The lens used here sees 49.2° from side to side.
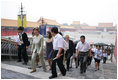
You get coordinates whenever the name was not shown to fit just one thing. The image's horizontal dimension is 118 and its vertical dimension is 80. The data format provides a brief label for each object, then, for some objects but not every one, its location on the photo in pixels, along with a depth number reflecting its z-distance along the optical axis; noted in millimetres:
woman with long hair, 4270
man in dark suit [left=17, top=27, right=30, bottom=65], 4785
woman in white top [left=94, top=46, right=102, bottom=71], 4812
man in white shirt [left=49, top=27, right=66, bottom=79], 3355
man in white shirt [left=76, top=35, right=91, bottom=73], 4012
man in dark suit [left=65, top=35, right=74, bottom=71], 4311
